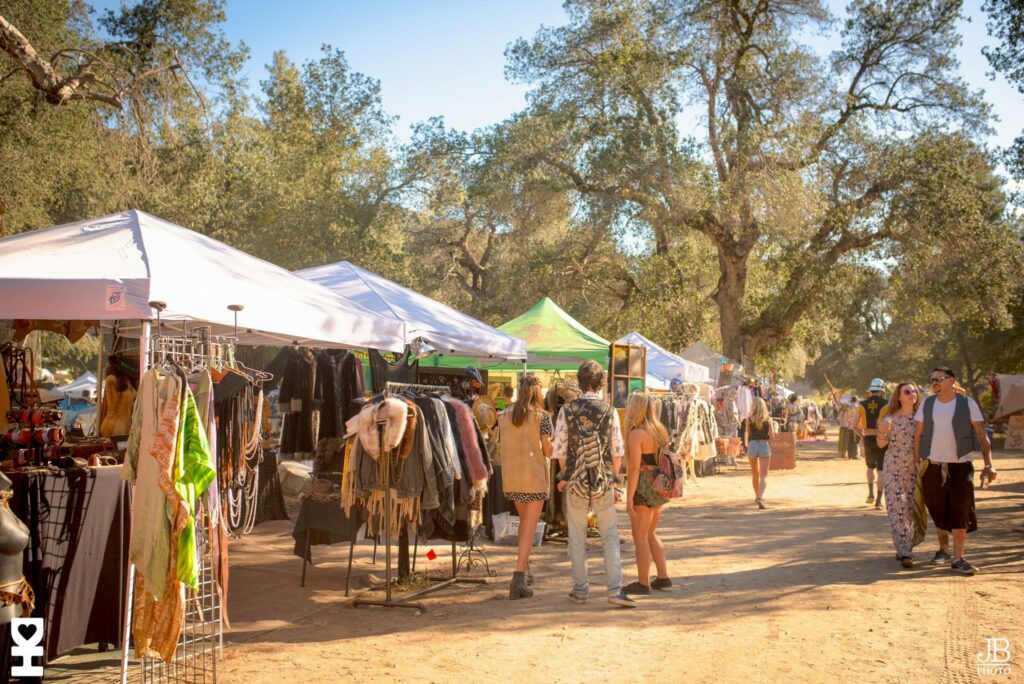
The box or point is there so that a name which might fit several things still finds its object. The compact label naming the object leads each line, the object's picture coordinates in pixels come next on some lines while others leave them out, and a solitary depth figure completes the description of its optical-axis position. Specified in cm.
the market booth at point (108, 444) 473
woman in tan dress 731
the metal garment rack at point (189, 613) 481
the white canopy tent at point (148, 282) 481
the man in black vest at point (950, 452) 821
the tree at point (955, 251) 2084
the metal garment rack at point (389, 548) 662
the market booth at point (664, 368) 1714
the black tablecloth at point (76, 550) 472
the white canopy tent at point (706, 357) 2142
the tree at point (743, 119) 2156
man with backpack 684
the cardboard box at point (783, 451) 2084
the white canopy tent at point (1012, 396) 2484
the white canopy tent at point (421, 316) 881
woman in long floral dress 870
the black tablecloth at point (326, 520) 737
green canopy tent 1278
